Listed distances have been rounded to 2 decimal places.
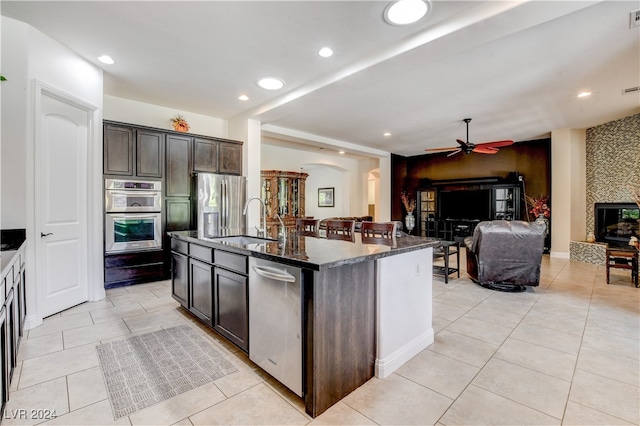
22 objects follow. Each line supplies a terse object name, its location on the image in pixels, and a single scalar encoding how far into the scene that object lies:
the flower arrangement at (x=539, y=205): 6.89
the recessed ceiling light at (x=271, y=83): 3.86
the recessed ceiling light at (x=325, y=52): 3.10
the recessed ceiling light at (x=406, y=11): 2.39
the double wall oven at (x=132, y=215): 4.06
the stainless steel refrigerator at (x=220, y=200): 4.82
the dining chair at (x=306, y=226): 3.57
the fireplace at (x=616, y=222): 5.57
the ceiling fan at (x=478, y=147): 5.32
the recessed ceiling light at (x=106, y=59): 3.32
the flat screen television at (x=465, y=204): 7.89
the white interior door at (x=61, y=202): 3.07
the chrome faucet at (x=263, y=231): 2.98
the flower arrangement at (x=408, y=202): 9.25
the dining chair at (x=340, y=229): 3.04
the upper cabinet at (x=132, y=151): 4.08
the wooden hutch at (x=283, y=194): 8.50
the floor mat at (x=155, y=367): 1.85
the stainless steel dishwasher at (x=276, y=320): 1.72
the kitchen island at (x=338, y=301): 1.67
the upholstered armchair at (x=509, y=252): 3.90
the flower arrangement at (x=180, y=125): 4.83
